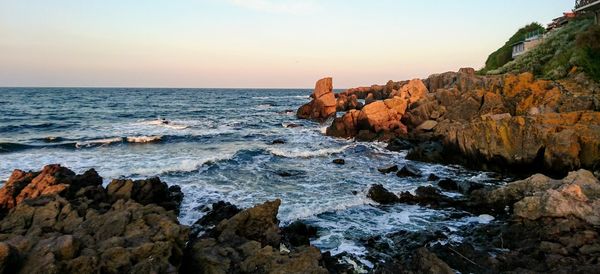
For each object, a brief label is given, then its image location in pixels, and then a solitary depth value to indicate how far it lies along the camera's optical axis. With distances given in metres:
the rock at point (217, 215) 14.16
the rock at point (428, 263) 9.16
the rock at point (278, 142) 34.50
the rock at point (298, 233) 12.48
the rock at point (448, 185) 18.36
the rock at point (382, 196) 16.84
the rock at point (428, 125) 32.62
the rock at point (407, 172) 21.22
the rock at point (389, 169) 22.33
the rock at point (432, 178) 20.22
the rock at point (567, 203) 12.34
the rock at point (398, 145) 29.48
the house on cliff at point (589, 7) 32.19
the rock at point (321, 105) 54.71
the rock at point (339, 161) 25.22
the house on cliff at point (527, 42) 45.84
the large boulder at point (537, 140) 18.75
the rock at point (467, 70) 66.96
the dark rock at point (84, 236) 7.68
